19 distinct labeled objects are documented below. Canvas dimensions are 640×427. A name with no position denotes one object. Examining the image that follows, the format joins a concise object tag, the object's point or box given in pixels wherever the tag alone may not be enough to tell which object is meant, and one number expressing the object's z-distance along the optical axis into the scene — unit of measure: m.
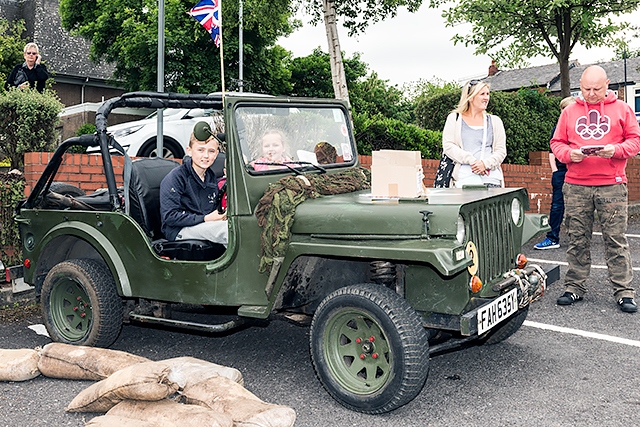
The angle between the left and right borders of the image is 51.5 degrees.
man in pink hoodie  5.68
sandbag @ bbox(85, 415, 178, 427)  3.13
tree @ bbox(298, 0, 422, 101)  11.59
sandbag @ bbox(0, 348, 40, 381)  4.19
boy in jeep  4.53
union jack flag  10.99
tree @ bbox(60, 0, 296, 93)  25.22
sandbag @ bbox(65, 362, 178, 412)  3.36
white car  11.23
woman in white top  5.80
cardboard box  3.83
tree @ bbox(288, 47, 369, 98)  30.00
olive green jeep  3.55
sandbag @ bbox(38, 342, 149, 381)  4.09
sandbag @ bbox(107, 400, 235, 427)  3.10
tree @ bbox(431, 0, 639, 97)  15.62
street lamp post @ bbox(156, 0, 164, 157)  12.59
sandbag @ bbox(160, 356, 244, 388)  3.69
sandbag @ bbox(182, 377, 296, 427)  3.17
